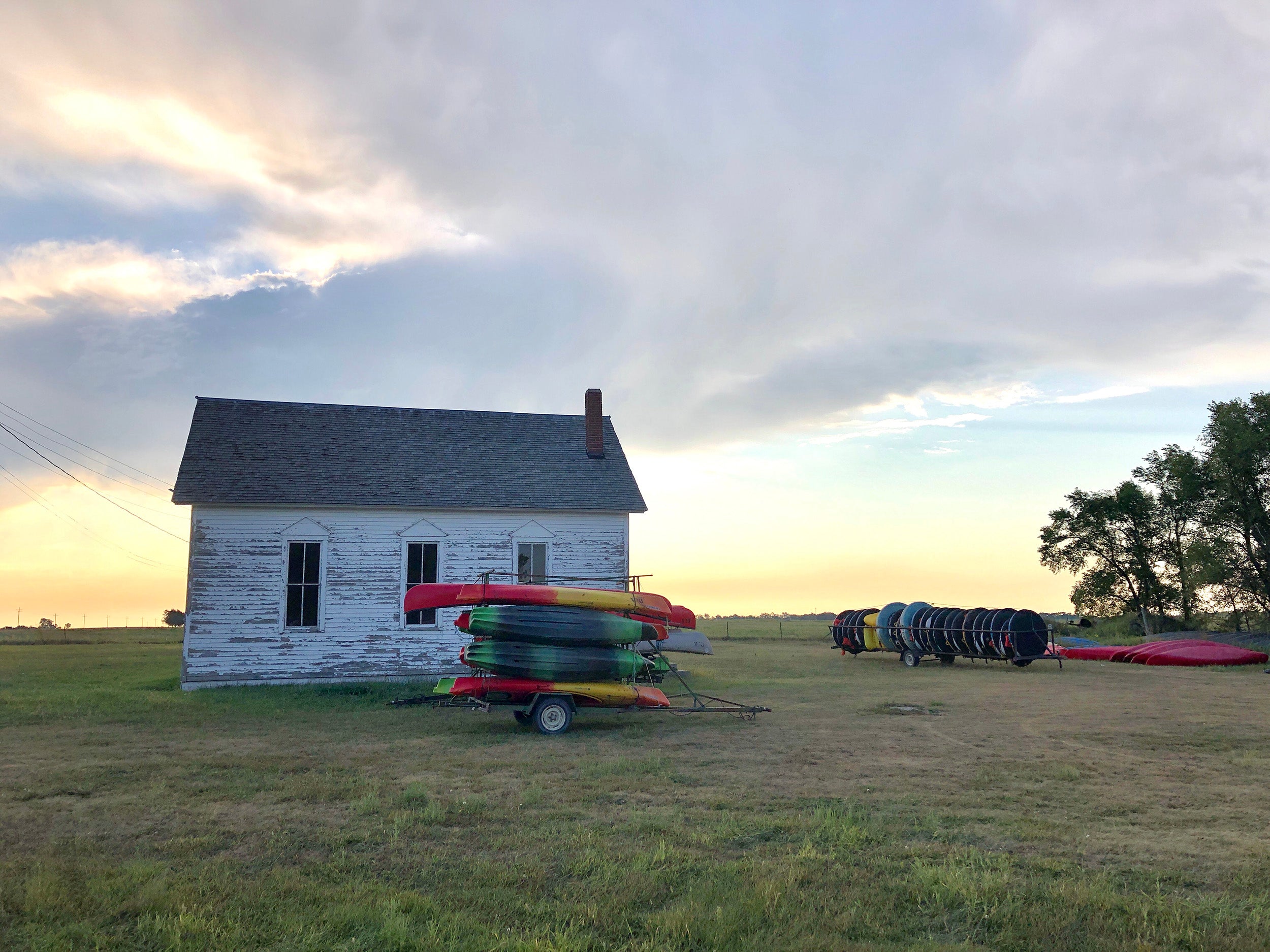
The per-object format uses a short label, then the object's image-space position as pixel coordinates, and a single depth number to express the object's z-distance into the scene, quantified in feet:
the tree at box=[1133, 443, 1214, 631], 125.25
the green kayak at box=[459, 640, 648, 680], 46.16
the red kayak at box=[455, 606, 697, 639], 52.49
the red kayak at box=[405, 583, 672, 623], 48.24
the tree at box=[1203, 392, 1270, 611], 119.85
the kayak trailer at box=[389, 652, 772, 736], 46.26
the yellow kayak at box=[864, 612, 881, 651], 107.55
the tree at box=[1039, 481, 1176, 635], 149.59
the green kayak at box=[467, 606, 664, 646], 46.70
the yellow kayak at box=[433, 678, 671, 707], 46.26
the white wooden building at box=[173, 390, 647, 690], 69.41
